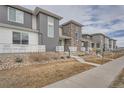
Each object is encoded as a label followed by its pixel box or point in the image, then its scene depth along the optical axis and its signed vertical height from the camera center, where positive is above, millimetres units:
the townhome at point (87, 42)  14713 +851
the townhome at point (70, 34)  11423 +1877
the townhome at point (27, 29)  6281 +1659
